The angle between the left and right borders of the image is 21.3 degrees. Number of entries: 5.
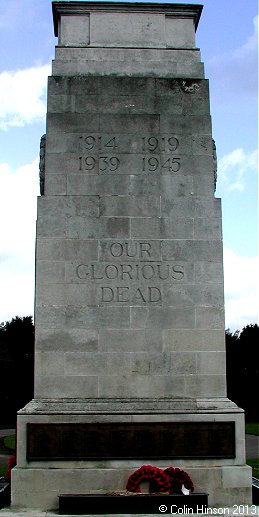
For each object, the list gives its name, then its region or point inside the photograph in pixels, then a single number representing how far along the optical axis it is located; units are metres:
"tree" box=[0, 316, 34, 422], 56.41
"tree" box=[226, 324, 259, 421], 57.81
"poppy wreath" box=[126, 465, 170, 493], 13.02
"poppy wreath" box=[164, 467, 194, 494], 13.05
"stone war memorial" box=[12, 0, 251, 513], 13.49
